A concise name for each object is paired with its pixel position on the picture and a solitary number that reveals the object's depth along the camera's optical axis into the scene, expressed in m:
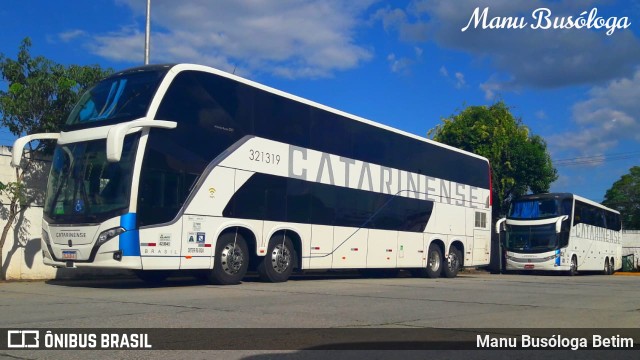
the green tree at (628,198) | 66.81
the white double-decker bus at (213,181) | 12.10
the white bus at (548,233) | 30.04
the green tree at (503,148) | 34.09
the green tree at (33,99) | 15.44
